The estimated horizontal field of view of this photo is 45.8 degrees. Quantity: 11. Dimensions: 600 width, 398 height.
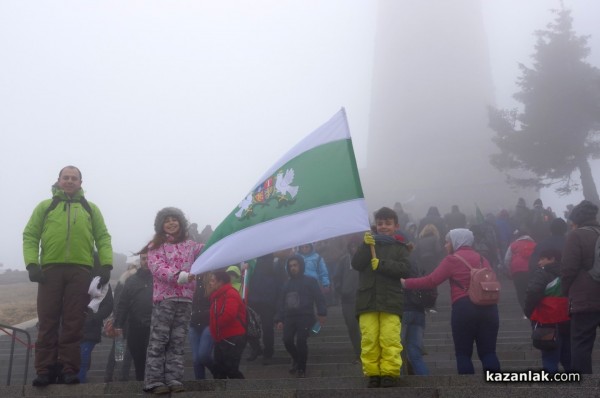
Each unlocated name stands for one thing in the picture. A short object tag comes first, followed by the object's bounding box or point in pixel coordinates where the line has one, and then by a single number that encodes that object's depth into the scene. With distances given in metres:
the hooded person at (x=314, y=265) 10.77
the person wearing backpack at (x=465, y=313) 6.20
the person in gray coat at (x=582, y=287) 6.01
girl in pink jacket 5.89
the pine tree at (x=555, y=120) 28.91
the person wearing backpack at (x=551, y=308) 6.72
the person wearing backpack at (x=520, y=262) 10.02
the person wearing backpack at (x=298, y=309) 8.37
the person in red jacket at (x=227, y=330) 7.16
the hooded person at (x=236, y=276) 8.73
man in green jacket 6.27
